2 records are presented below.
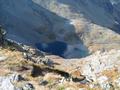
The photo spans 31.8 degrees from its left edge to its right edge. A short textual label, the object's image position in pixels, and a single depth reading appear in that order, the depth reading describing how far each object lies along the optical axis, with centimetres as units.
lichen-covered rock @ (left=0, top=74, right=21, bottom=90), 3067
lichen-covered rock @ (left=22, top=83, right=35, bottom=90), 3041
